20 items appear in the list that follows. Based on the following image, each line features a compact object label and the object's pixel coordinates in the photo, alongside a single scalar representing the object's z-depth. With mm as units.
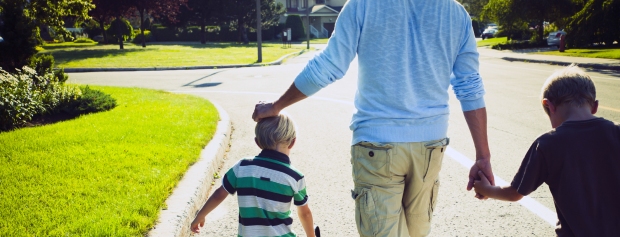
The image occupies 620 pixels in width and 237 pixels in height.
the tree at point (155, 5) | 37125
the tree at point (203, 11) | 55062
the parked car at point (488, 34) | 62031
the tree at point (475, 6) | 61462
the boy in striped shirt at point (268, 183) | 2787
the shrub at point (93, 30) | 55875
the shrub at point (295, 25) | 66062
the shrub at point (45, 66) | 10805
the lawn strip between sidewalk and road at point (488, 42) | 46350
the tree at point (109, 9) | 36156
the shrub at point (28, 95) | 8227
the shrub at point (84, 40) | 52569
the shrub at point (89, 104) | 9875
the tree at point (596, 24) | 22422
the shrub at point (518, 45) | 36406
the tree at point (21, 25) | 10445
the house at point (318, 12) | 79062
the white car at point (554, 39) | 36444
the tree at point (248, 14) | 56562
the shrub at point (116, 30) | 50719
